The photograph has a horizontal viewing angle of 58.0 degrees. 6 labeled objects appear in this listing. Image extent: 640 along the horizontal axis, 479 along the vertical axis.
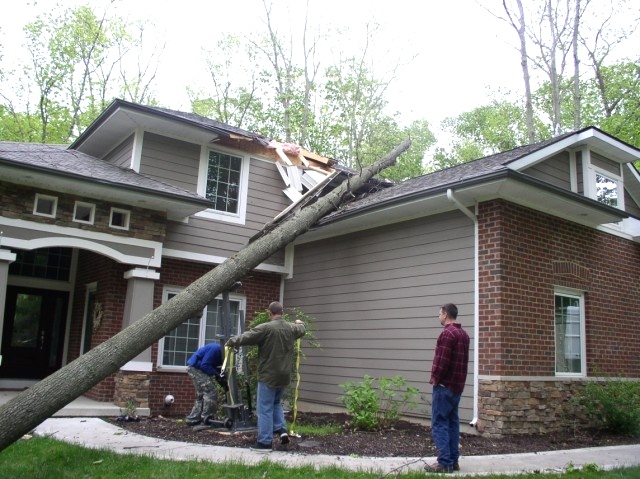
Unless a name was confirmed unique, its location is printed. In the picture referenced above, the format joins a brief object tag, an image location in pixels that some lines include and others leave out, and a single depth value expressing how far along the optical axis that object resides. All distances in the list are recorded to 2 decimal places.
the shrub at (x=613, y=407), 8.70
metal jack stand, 7.64
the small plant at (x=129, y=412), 8.96
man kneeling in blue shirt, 8.32
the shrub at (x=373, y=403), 8.30
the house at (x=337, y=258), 8.59
